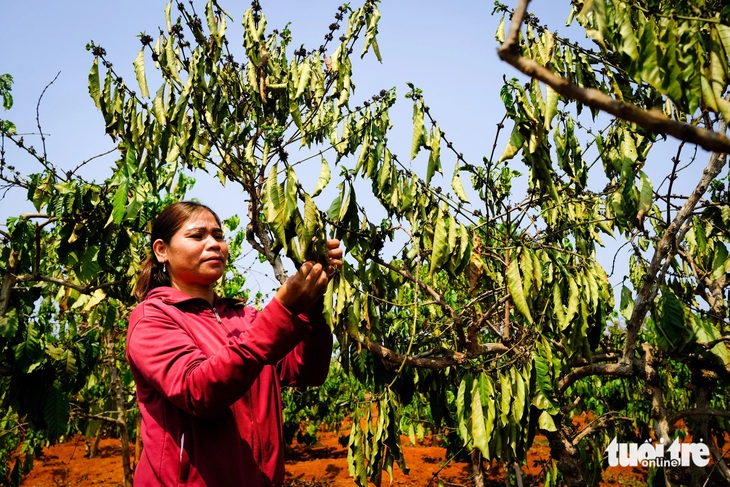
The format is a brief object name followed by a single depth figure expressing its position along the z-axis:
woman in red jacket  1.13
